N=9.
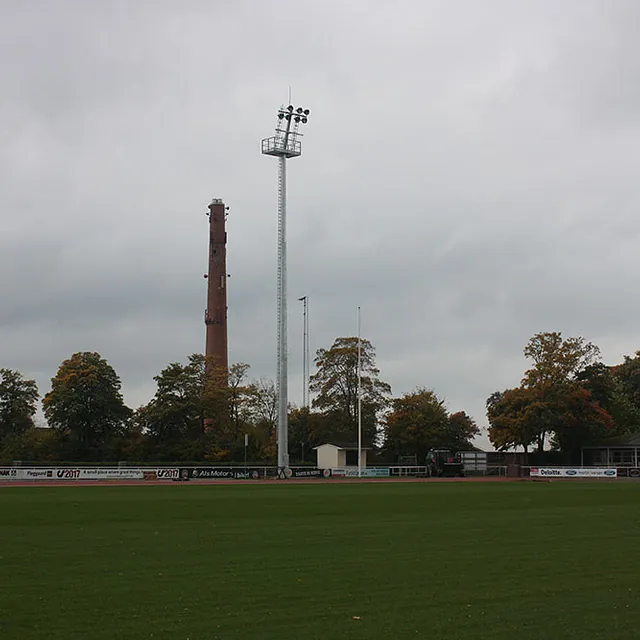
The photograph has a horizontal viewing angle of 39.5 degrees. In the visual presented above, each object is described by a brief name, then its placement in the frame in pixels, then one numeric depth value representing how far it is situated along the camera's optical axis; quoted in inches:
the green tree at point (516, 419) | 2992.1
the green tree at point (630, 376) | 3730.3
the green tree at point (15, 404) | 3297.2
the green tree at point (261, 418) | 3065.9
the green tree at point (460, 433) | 3164.4
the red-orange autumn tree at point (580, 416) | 3009.4
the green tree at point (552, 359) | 3063.5
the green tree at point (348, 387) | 3307.1
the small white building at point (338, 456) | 2903.5
